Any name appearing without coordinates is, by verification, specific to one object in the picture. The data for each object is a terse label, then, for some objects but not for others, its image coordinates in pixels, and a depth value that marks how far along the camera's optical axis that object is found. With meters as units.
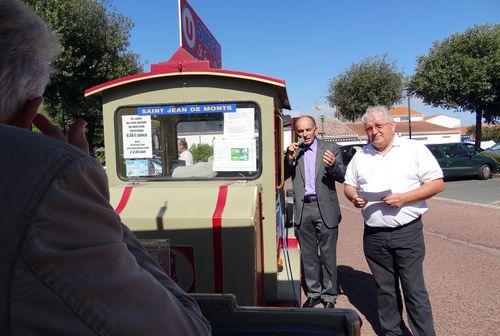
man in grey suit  4.40
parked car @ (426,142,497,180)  16.91
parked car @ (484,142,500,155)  20.72
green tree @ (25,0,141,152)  13.98
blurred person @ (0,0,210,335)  0.71
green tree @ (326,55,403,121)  29.56
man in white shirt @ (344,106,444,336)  3.27
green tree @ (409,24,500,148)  18.89
